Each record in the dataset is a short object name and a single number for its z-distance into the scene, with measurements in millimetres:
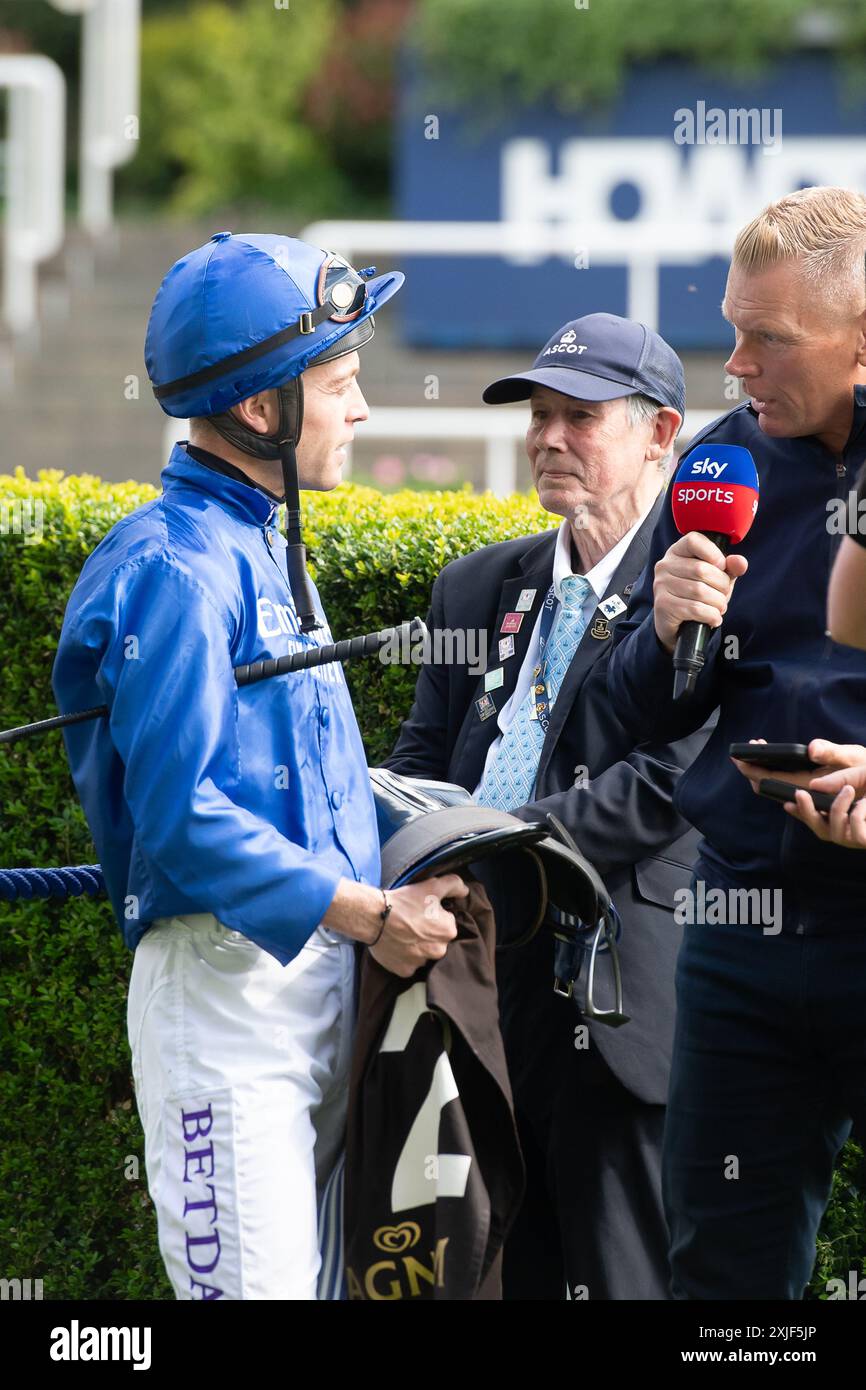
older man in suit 3967
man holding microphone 3363
